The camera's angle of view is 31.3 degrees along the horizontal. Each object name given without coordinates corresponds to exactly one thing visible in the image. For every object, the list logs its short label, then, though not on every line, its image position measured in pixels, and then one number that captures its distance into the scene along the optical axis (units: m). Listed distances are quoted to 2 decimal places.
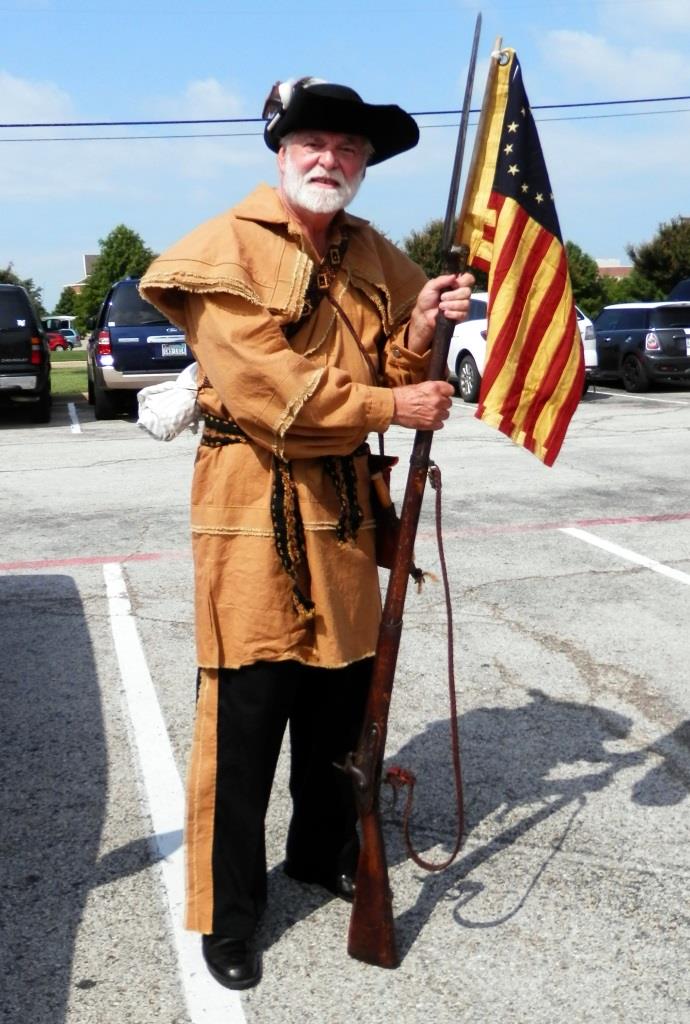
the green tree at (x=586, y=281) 43.16
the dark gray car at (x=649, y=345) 18.88
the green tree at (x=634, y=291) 42.69
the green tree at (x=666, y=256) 40.91
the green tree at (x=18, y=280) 74.69
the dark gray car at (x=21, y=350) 15.61
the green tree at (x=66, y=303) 100.81
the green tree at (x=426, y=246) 40.16
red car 67.62
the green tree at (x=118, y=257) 57.22
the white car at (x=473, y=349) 17.89
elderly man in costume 2.77
